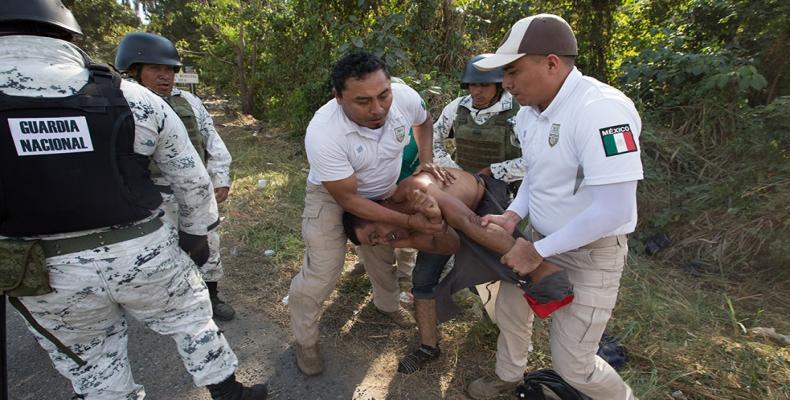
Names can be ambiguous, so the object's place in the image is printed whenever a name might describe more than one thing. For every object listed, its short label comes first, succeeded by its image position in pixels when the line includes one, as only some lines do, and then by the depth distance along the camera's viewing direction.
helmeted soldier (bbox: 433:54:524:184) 2.79
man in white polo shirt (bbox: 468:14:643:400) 1.42
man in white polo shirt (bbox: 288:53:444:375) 2.12
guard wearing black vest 1.34
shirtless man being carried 2.01
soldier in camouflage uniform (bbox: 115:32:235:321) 2.65
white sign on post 6.58
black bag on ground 2.16
